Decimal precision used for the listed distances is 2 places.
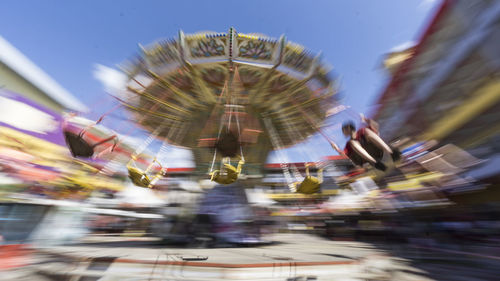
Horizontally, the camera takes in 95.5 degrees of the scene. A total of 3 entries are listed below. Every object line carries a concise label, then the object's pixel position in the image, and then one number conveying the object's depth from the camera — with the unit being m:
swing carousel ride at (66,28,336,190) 5.25
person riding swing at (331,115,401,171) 3.30
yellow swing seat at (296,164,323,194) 5.29
